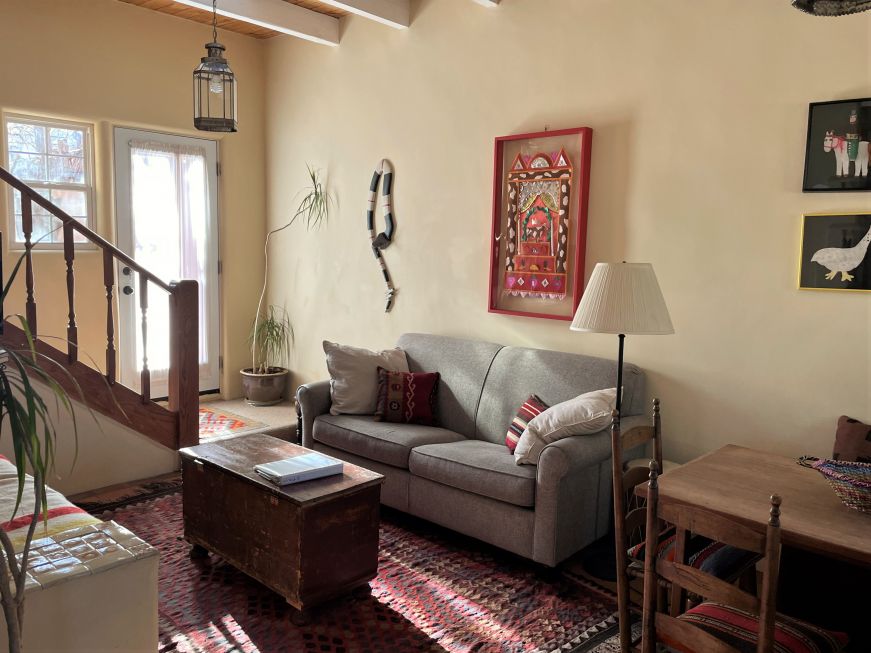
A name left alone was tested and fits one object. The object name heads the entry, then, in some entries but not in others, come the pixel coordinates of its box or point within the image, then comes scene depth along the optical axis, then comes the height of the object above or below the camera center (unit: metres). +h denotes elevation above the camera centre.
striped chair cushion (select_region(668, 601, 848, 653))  1.81 -0.99
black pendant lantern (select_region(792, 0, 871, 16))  1.78 +0.67
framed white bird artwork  2.86 +0.05
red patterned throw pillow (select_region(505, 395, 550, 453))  3.44 -0.81
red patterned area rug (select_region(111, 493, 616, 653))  2.50 -1.40
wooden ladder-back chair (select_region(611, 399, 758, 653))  2.14 -0.96
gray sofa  3.00 -0.97
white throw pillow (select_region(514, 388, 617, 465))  3.09 -0.75
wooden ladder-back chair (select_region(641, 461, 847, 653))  1.59 -0.84
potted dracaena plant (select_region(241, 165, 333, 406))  5.48 -0.75
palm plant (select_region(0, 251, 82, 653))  1.36 -0.42
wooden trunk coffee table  2.60 -1.08
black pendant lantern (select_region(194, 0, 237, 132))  3.58 +0.87
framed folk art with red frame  3.79 +0.19
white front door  5.23 +0.16
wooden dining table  1.85 -0.74
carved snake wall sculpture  4.84 +0.24
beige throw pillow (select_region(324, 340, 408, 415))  4.01 -0.74
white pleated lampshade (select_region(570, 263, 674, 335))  2.69 -0.18
